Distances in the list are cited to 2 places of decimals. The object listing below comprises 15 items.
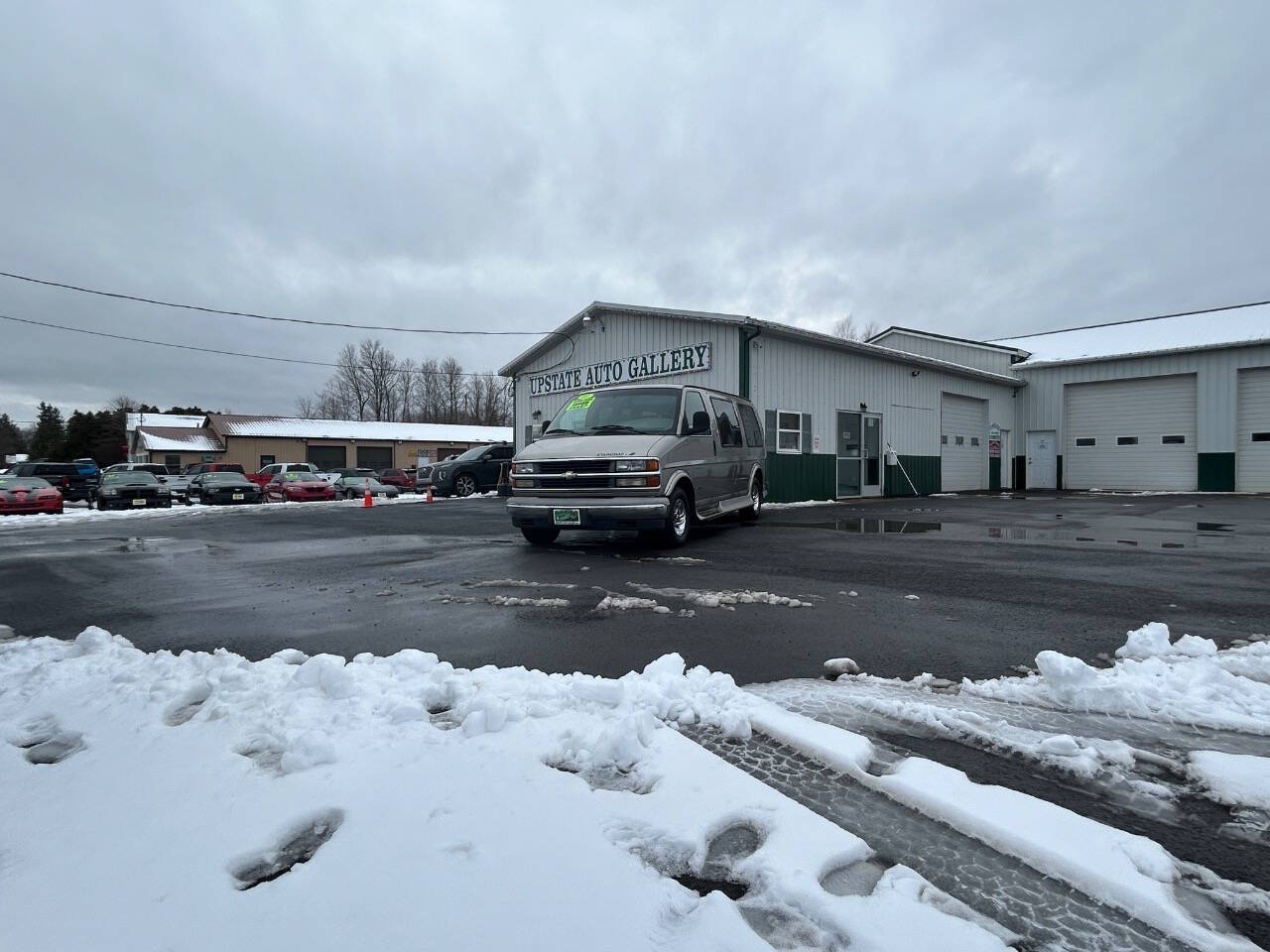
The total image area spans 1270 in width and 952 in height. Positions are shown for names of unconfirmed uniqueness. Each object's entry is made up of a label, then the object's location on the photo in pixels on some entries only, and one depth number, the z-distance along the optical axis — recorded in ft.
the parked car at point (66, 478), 86.48
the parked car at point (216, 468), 106.64
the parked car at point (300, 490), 81.82
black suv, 76.07
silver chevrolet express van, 24.91
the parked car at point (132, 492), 67.87
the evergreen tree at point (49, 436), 234.68
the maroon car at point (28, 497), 61.46
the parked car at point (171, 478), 83.20
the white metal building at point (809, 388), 53.11
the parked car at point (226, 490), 76.54
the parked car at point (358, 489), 90.43
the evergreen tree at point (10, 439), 318.65
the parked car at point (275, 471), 106.89
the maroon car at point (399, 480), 114.81
